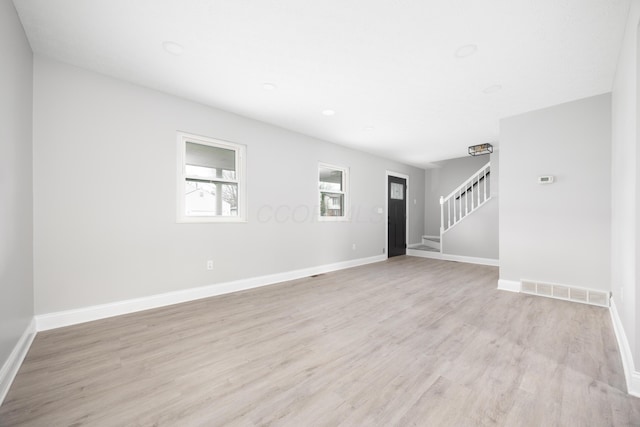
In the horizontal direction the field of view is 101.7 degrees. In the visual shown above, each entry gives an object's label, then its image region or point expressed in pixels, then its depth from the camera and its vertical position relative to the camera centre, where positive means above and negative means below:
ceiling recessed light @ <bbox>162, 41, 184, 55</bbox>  2.33 +1.50
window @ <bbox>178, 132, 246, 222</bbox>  3.44 +0.46
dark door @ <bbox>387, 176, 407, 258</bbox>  7.10 -0.07
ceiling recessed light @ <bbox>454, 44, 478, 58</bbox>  2.31 +1.48
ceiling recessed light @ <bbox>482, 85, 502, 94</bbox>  3.02 +1.47
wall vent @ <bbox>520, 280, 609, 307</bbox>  3.22 -1.05
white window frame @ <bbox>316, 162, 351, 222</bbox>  5.54 +0.45
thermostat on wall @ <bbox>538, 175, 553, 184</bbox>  3.51 +0.46
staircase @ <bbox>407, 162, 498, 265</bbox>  6.13 -0.52
